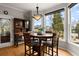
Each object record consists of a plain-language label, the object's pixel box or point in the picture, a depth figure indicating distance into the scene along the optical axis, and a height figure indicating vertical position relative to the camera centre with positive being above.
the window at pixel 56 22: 2.68 +0.37
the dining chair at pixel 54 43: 1.79 -0.50
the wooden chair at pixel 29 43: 1.83 -0.50
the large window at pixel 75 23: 1.98 +0.20
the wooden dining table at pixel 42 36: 1.76 -0.25
